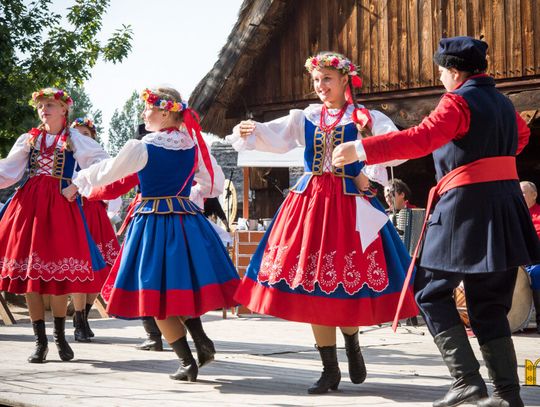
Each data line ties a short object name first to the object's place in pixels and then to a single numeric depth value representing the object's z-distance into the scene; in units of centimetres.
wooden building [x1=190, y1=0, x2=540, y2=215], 925
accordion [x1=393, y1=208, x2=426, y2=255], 764
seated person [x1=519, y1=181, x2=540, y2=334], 700
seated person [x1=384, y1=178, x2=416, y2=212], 789
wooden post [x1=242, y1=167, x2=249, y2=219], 1065
